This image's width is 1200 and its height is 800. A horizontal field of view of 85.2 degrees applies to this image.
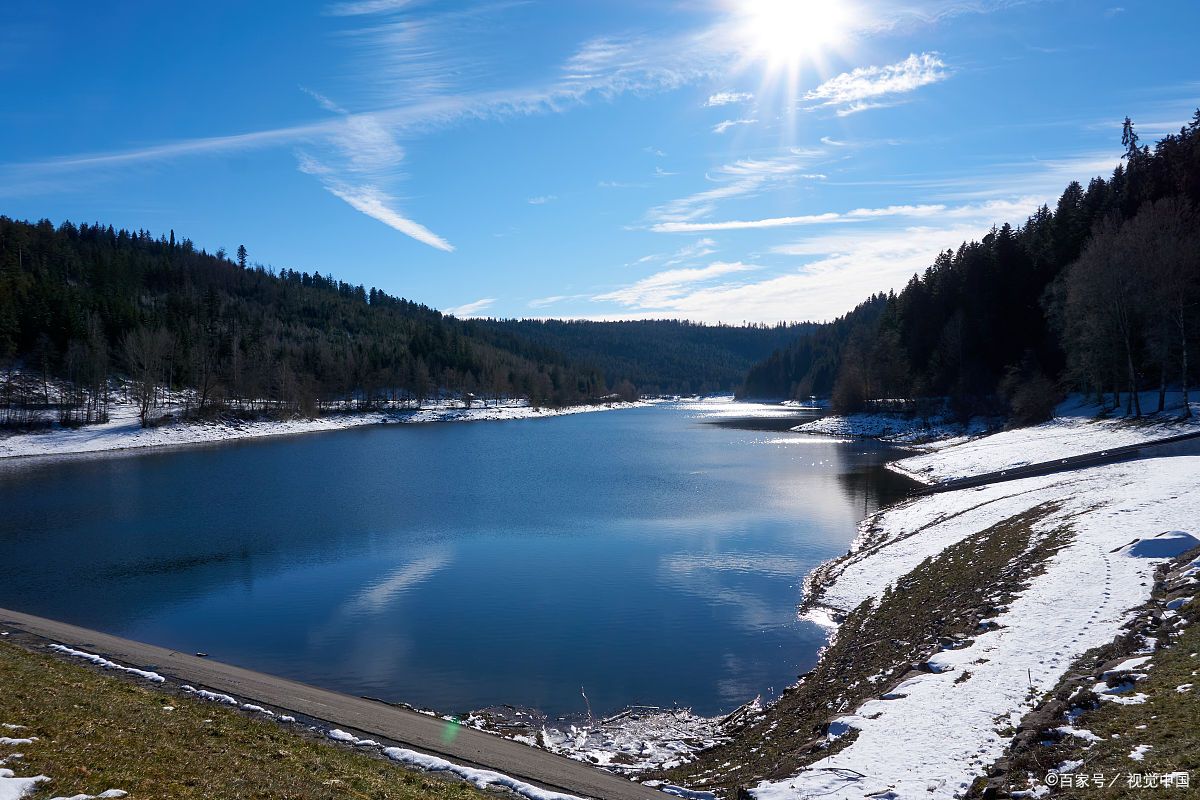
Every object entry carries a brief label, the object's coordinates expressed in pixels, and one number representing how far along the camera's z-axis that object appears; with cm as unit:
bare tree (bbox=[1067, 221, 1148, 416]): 3800
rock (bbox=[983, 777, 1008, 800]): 726
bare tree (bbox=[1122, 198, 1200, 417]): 3578
